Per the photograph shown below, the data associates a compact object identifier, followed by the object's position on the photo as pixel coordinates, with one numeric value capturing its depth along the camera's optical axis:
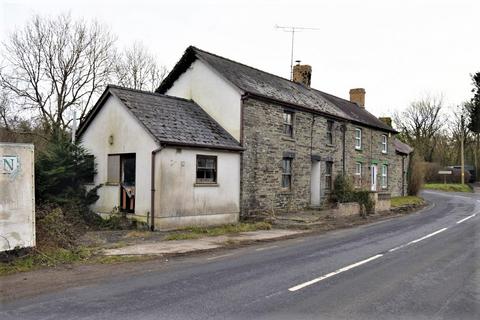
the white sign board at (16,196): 9.31
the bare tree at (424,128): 69.25
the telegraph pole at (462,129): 56.47
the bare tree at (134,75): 38.81
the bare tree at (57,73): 31.44
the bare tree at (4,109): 30.55
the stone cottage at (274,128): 19.56
